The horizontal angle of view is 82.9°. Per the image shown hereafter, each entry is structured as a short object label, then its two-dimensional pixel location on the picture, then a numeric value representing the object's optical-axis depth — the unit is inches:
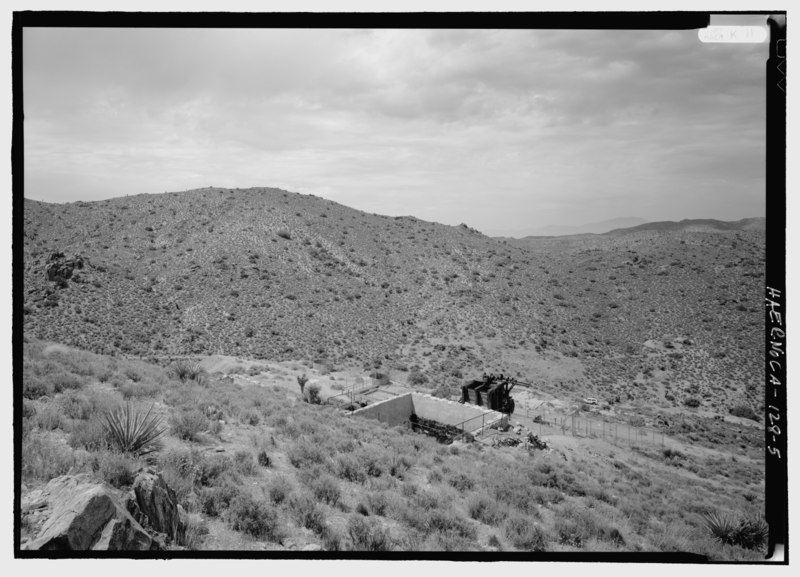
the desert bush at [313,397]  672.6
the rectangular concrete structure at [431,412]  689.1
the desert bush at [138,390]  370.6
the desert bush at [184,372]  495.8
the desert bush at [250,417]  362.3
